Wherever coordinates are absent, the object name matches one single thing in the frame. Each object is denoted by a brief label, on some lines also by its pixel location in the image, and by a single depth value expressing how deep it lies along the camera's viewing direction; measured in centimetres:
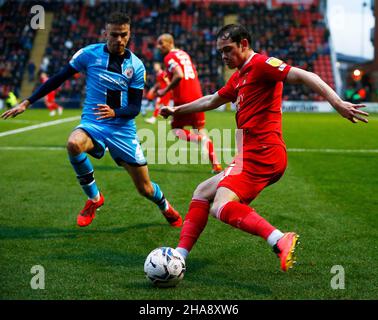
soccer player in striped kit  632
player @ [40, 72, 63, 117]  2884
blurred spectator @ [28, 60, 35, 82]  3981
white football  434
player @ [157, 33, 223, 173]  1070
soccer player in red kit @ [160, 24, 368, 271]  455
